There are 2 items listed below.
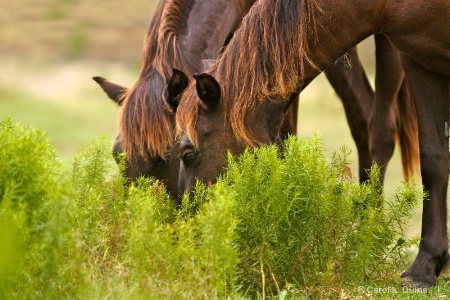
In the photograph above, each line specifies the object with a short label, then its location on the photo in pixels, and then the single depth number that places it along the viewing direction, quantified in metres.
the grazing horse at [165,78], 10.91
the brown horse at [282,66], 9.67
